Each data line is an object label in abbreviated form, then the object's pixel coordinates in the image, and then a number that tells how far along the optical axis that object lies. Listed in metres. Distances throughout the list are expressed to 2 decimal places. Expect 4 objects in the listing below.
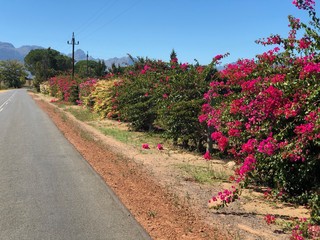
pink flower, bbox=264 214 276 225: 4.99
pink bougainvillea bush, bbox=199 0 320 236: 5.01
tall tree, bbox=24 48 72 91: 75.58
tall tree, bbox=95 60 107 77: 58.89
